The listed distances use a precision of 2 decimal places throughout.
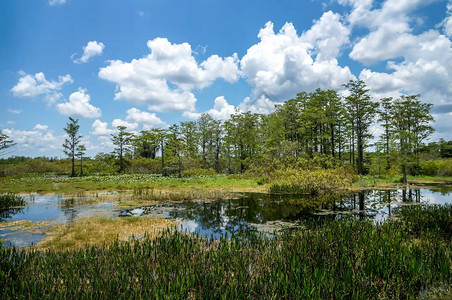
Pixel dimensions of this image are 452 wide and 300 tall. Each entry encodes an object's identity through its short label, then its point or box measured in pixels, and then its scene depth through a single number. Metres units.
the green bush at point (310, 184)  21.97
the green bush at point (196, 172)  39.12
